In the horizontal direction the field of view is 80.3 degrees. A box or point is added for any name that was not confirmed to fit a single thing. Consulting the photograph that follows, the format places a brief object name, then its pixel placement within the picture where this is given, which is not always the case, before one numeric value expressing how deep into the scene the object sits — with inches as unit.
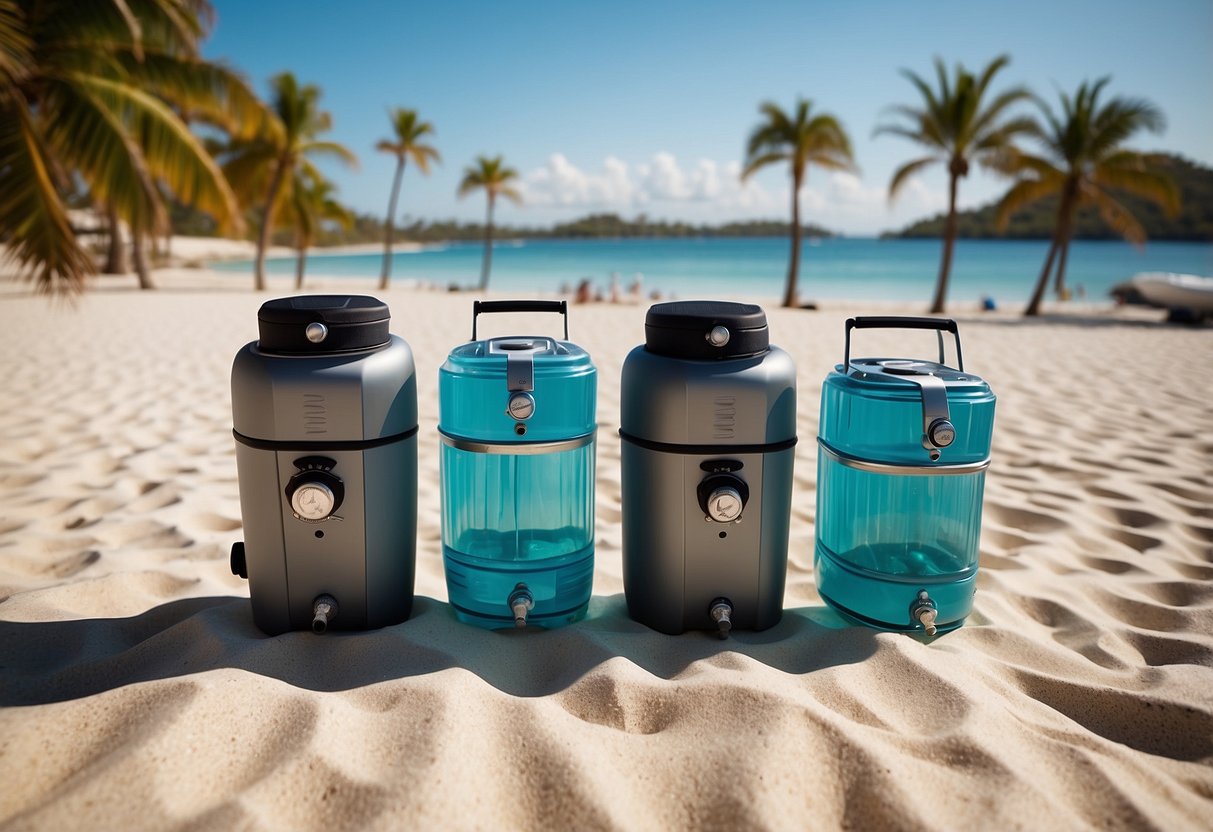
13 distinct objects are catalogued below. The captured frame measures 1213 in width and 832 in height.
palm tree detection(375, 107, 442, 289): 1032.8
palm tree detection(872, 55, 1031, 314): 656.4
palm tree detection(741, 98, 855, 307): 748.6
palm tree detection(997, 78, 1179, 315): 636.7
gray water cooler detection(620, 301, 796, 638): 79.8
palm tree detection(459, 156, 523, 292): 1115.9
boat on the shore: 584.7
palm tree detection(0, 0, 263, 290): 286.5
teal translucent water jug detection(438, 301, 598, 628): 83.7
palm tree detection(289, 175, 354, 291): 985.5
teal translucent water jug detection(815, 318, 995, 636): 82.8
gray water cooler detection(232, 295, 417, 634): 76.9
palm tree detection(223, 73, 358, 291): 820.0
